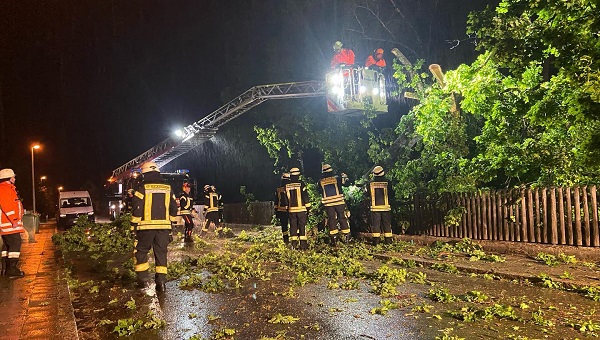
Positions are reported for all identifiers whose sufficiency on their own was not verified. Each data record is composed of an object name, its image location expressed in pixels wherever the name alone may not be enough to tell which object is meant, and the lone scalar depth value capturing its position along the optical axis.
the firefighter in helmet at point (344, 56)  12.79
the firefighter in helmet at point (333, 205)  10.83
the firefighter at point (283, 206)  12.00
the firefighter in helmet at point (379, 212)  10.93
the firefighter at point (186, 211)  13.63
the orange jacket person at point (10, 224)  8.06
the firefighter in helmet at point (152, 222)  6.93
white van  25.41
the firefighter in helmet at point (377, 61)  12.84
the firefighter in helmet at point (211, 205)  14.77
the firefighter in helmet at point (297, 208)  10.89
